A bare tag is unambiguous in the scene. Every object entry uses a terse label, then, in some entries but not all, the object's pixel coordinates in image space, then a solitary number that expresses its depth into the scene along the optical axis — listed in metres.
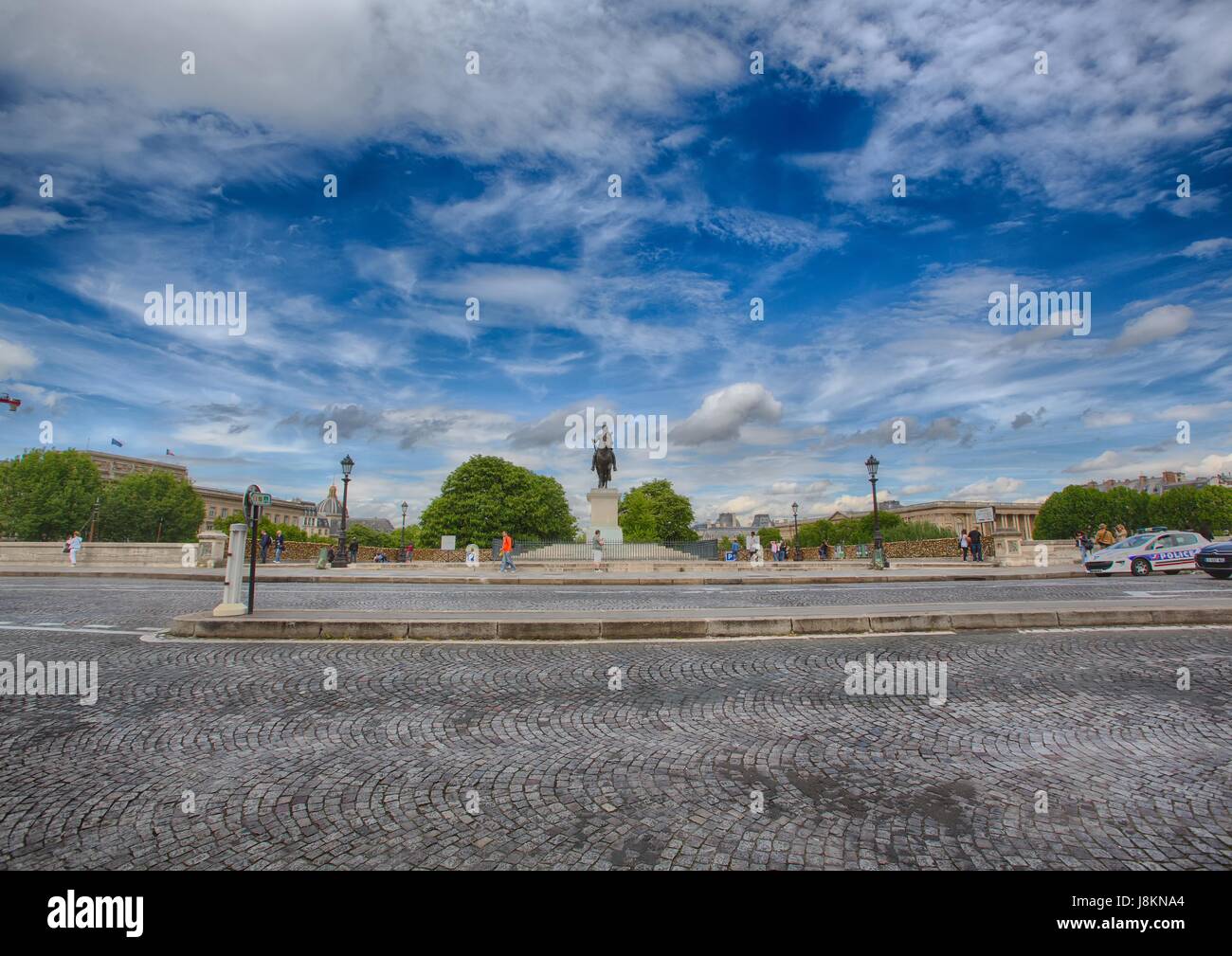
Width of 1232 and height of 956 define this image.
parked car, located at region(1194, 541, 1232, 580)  16.92
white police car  20.85
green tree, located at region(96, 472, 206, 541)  72.00
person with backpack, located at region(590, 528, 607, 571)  35.04
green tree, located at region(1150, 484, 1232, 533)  78.62
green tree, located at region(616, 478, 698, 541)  79.44
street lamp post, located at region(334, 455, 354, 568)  31.53
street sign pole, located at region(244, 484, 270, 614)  9.85
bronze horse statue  40.53
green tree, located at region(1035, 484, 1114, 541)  80.06
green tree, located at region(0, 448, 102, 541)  65.38
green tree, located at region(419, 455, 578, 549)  57.19
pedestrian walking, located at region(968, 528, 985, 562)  30.64
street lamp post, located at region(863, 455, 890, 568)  29.53
